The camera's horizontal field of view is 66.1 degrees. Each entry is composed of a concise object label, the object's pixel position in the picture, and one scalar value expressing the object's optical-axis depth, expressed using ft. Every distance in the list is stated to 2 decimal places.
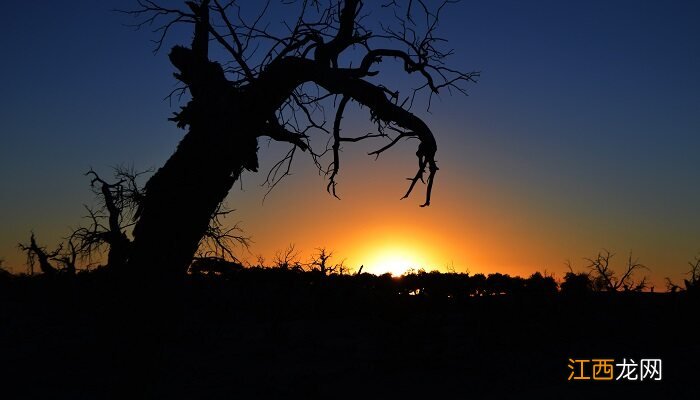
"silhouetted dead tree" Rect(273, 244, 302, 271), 68.70
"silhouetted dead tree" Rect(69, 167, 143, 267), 32.96
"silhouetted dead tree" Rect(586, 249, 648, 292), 73.26
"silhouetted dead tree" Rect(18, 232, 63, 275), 51.93
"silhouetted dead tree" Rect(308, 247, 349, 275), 74.79
